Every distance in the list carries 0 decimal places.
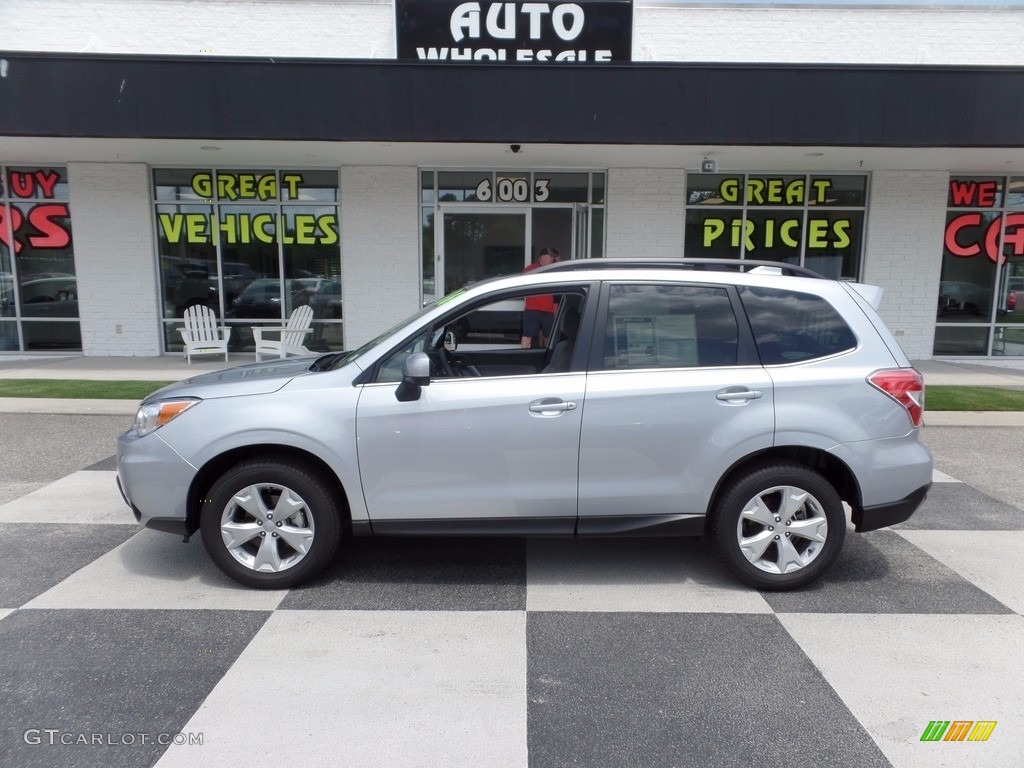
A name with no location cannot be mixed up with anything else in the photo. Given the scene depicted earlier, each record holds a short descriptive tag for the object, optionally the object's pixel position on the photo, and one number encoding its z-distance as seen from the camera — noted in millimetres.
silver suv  3900
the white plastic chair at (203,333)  12609
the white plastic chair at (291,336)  12055
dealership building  9859
